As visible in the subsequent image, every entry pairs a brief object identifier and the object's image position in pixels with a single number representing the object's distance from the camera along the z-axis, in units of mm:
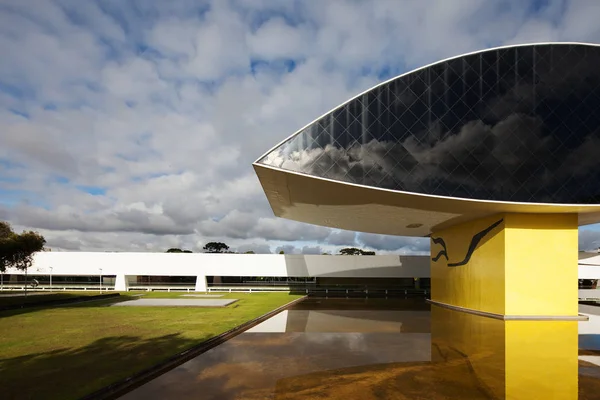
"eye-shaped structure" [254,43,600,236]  17094
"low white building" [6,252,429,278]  38875
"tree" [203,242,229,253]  111562
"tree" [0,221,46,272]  24422
